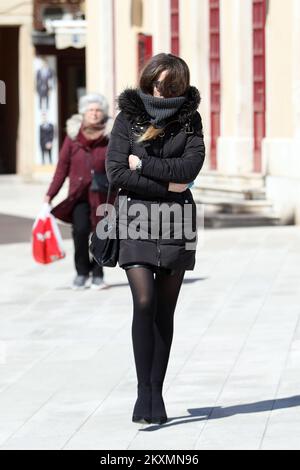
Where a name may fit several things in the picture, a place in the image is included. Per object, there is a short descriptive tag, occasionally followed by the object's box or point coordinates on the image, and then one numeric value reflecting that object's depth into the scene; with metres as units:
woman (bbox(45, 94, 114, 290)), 23.73
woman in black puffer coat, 13.73
